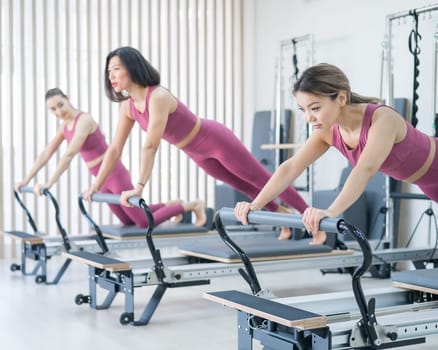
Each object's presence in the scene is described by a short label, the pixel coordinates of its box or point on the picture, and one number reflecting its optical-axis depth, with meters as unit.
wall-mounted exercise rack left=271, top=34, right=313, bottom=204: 6.29
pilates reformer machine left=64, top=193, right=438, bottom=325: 3.68
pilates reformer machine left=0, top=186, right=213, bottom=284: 4.79
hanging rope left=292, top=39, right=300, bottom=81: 6.24
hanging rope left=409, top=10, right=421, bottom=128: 4.97
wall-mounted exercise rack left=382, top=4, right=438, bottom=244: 4.98
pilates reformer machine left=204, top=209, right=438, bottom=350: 2.31
